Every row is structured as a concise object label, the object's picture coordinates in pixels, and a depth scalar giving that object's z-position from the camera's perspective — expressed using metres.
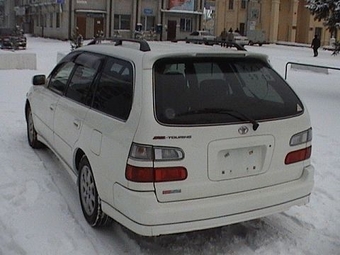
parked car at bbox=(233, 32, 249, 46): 46.85
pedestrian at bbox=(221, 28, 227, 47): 44.20
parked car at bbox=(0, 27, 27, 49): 32.59
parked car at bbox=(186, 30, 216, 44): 49.12
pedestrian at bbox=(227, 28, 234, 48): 42.83
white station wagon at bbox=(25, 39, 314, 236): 3.62
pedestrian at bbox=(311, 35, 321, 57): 35.94
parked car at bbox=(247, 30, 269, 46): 51.84
